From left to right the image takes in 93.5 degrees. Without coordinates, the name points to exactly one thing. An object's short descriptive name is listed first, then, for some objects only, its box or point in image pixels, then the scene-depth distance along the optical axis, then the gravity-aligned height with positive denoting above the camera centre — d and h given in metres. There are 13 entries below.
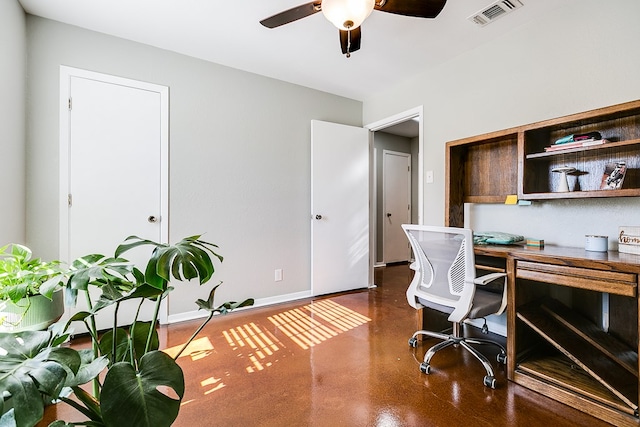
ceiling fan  1.51 +1.12
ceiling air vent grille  2.06 +1.44
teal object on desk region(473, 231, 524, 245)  2.18 -0.19
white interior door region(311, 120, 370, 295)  3.51 +0.06
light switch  3.03 +0.36
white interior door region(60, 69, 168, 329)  2.36 +0.38
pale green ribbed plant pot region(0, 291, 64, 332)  1.28 -0.46
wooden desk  1.46 -0.68
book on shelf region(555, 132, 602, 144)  1.81 +0.47
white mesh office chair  1.77 -0.44
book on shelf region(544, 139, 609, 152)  1.76 +0.42
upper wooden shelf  1.78 +0.38
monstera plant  0.63 -0.38
